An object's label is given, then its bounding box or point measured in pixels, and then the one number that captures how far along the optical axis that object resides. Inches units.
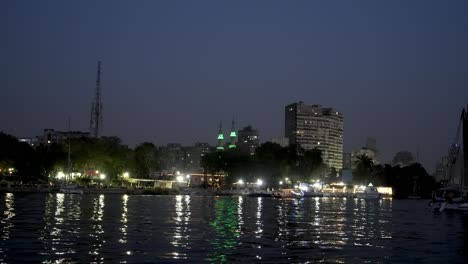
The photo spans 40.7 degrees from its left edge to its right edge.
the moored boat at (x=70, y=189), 6860.2
